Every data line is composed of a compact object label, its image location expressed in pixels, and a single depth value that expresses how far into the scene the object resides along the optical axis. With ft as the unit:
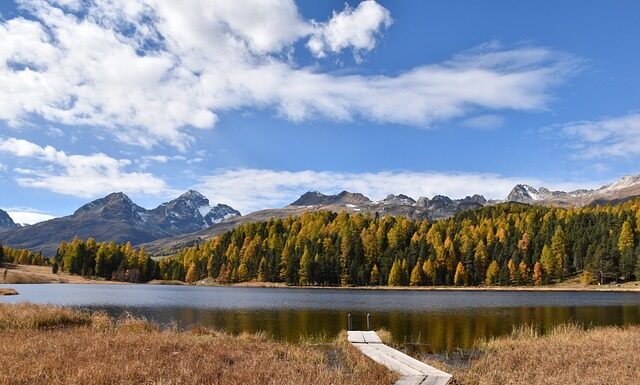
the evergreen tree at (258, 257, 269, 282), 597.77
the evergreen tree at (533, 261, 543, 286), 524.93
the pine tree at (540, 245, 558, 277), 531.91
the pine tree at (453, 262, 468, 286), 536.01
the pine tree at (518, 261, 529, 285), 527.40
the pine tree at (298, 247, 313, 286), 563.89
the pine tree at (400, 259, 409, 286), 537.65
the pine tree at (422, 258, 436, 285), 539.70
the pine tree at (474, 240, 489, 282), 558.97
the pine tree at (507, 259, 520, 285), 527.97
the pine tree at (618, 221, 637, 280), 489.26
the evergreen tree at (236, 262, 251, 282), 616.80
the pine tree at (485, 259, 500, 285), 533.96
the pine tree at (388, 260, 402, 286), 532.32
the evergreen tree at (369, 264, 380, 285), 551.59
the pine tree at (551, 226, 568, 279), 534.37
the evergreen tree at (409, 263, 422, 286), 529.04
